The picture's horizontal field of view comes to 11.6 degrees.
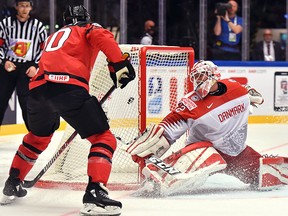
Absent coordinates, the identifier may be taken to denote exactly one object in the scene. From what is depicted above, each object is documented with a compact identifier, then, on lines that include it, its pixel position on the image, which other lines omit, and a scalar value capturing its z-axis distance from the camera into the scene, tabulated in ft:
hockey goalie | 22.06
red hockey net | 23.86
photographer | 49.64
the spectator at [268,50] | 49.86
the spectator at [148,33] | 49.39
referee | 32.65
